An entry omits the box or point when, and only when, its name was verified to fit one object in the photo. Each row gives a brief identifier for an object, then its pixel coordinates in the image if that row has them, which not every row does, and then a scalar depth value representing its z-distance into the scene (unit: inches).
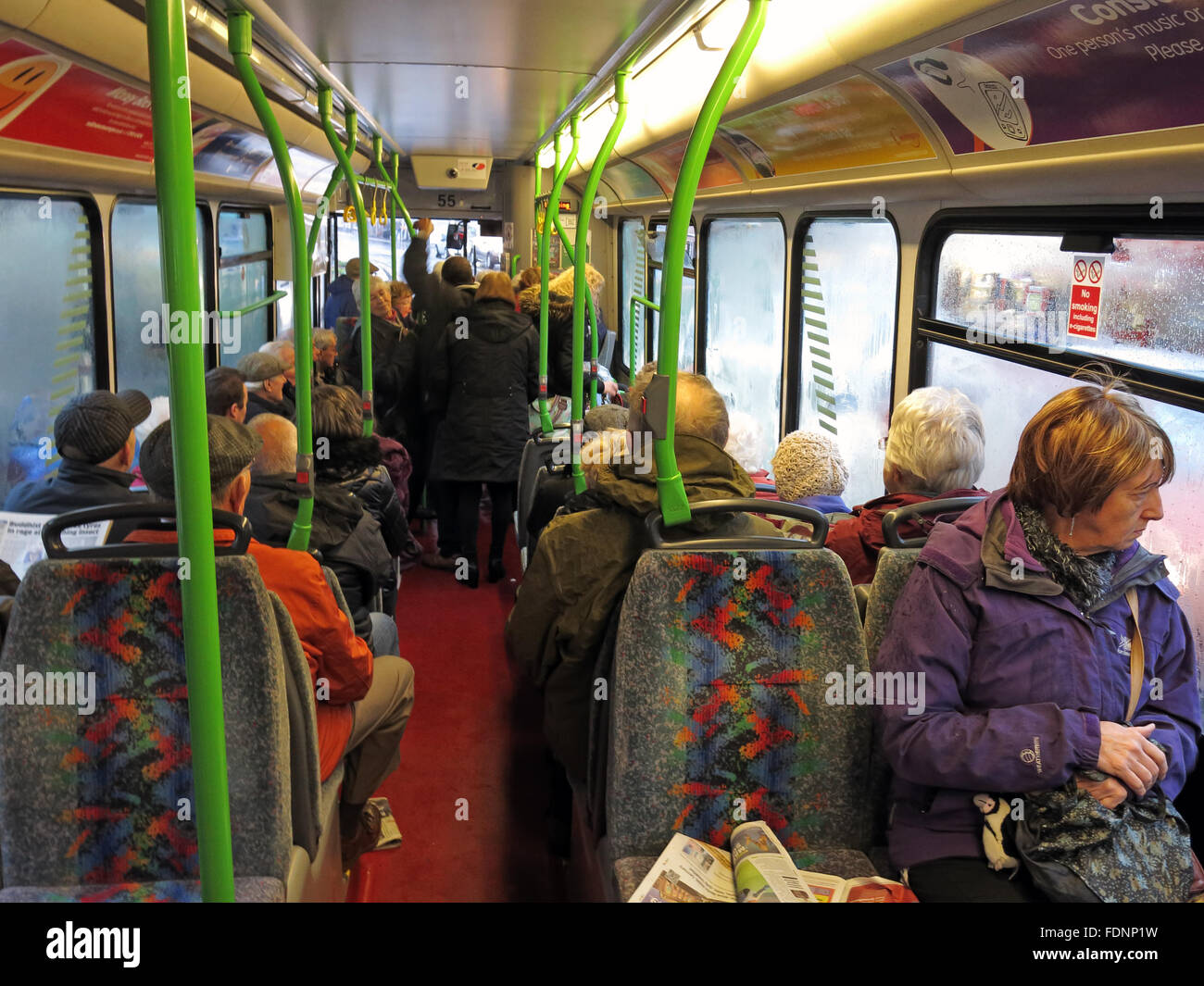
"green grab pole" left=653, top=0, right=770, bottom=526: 79.9
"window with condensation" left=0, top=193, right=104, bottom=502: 160.7
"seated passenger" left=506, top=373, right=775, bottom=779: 89.5
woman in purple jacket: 71.0
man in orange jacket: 91.0
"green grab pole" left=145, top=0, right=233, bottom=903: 50.8
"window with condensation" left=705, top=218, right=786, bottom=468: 241.8
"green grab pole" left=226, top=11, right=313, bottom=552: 100.7
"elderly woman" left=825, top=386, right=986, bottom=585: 106.9
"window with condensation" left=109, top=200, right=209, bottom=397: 191.0
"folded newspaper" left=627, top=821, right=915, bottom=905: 74.8
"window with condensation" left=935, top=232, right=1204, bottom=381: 100.5
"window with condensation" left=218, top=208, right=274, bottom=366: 271.6
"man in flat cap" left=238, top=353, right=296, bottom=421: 192.2
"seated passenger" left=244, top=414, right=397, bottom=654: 127.0
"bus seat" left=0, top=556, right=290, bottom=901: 77.2
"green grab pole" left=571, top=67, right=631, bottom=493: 134.0
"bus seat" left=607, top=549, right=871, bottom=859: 82.7
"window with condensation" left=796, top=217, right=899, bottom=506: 178.5
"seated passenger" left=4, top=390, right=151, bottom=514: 118.3
